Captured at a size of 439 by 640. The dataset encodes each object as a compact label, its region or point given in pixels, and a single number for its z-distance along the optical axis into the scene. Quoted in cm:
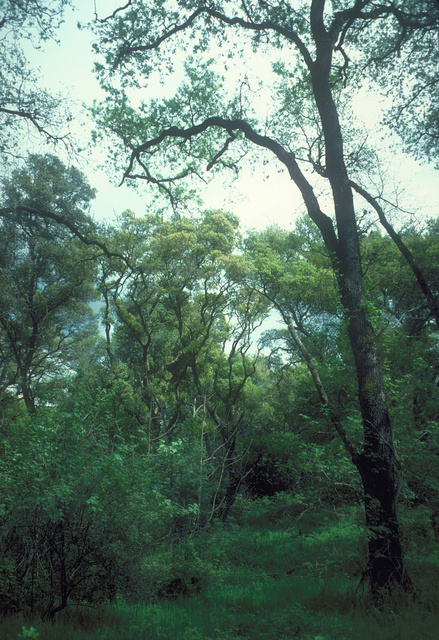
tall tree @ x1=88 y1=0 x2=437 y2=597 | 624
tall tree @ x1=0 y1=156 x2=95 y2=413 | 2064
